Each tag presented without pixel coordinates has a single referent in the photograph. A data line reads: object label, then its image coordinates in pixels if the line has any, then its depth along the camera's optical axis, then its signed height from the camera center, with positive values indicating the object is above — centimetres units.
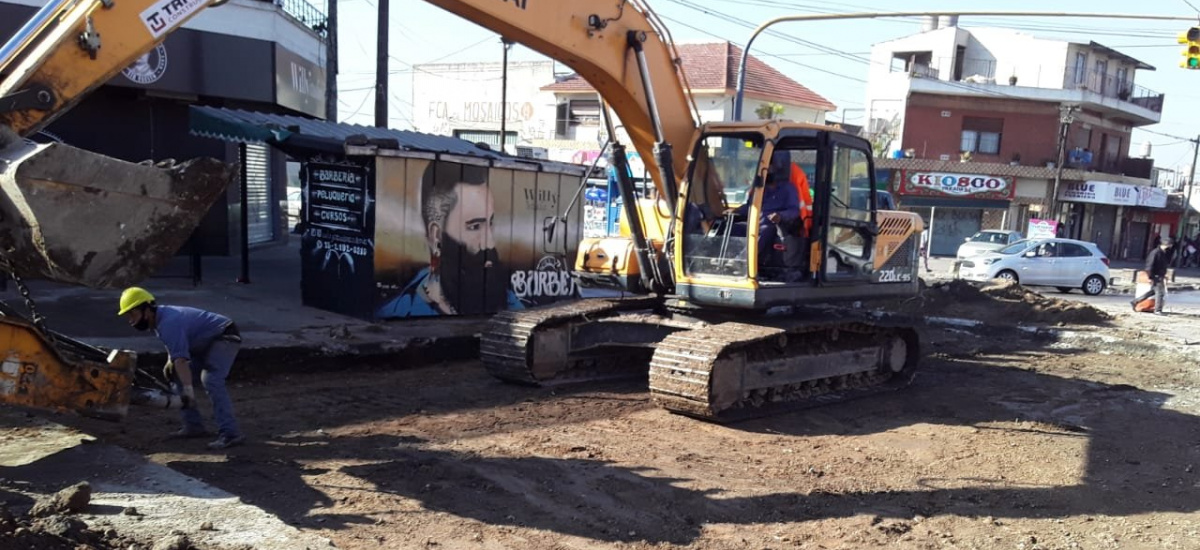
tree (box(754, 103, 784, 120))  3758 +229
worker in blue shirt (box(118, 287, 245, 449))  630 -141
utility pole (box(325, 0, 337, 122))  1719 +155
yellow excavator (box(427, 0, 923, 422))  786 -78
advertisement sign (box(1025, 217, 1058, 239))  3656 -179
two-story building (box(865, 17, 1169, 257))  4119 +213
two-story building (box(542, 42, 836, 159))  3959 +307
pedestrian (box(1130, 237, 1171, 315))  1889 -161
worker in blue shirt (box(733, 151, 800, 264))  820 -29
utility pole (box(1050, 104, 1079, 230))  3981 +189
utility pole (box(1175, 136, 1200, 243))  5203 -60
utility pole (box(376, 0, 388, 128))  1742 +149
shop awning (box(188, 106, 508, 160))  1159 +19
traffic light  1622 +239
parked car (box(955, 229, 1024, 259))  2745 -188
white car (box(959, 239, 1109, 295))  2336 -203
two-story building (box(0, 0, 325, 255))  1445 +86
